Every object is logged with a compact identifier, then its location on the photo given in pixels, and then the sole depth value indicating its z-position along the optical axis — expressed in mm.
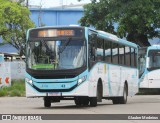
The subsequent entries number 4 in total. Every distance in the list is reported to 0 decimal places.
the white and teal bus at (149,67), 38031
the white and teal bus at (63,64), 20312
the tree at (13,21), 53656
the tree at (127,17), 43031
